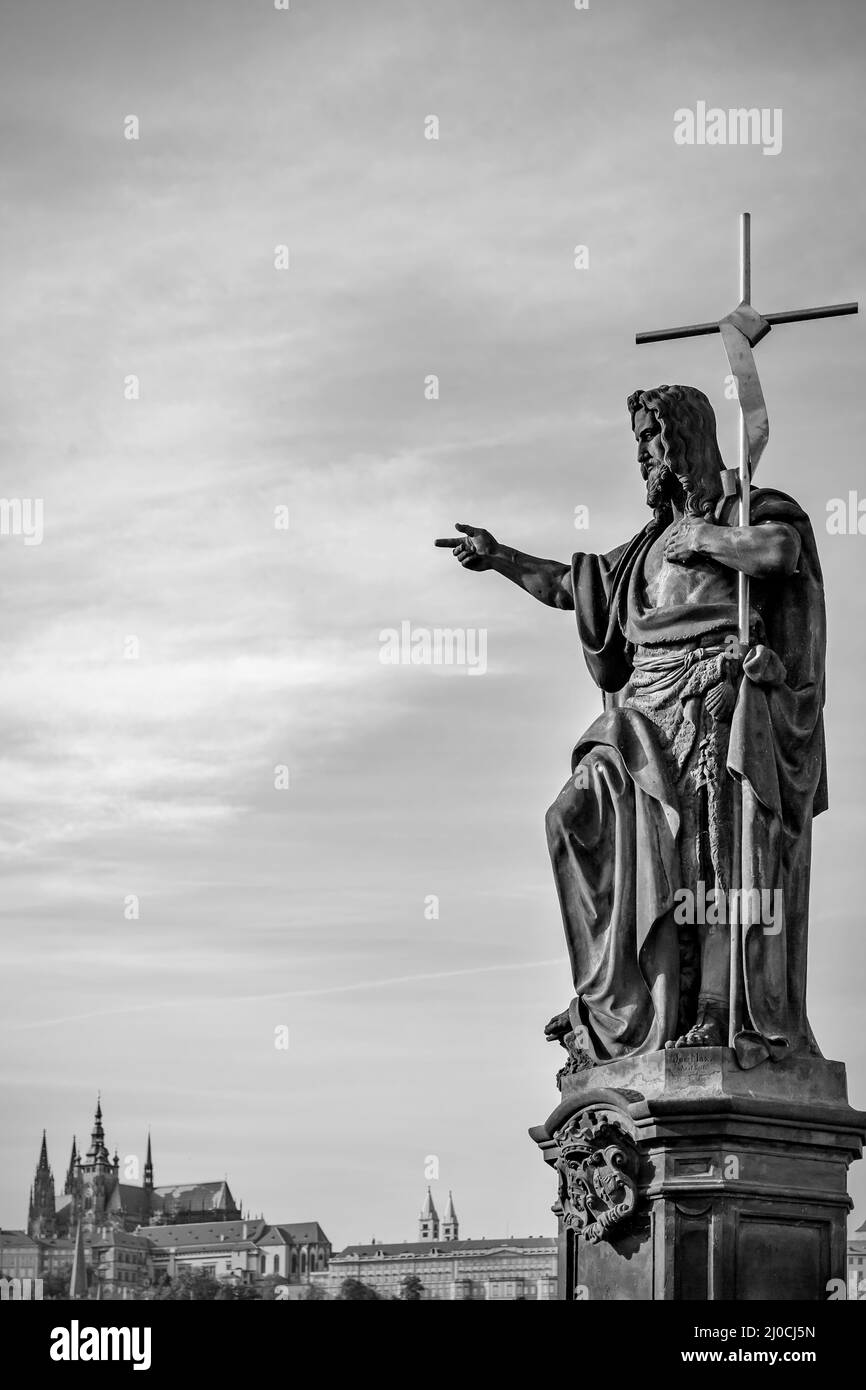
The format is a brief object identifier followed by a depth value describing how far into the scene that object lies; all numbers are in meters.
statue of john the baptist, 12.49
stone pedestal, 11.76
